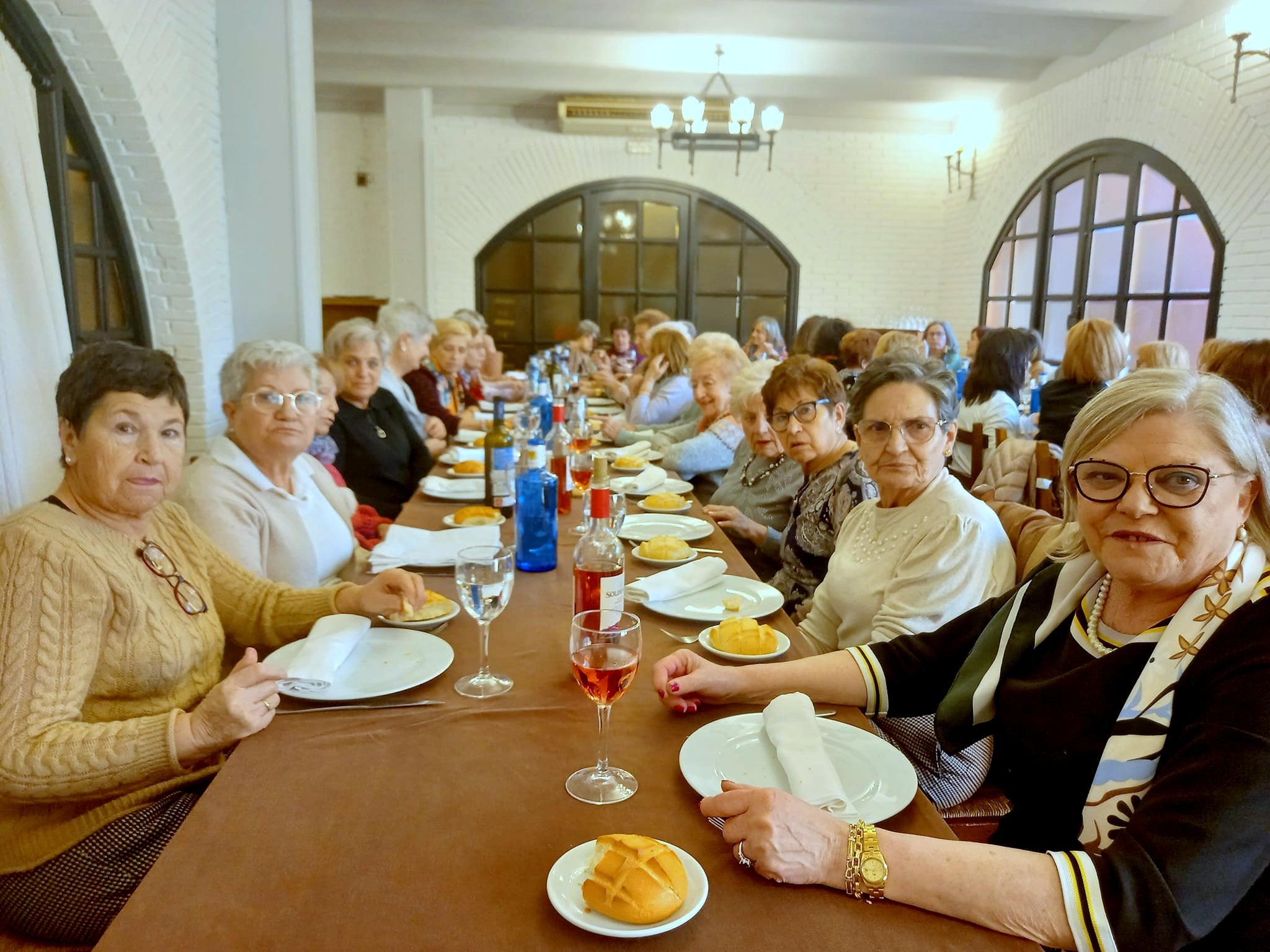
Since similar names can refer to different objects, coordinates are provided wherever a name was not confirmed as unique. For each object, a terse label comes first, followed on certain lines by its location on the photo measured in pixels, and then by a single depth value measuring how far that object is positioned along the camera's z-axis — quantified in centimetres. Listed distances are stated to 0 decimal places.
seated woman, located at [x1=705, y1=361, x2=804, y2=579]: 282
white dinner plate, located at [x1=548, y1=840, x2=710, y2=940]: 84
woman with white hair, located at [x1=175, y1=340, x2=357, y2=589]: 206
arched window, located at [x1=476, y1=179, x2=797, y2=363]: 899
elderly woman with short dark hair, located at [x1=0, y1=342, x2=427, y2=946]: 127
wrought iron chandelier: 664
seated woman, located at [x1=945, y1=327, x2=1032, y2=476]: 466
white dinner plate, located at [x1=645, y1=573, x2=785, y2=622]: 174
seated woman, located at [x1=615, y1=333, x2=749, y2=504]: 365
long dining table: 86
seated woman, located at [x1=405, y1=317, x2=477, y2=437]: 503
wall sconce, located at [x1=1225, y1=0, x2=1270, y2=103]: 503
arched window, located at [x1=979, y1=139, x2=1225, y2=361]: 582
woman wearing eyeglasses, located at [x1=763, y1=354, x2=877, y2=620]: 239
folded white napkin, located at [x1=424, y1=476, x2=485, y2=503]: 293
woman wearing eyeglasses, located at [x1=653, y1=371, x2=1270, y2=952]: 91
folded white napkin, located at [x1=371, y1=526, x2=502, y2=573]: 208
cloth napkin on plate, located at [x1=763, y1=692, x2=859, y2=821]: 104
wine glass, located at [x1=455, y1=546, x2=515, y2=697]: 138
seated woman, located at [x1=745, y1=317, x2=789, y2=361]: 701
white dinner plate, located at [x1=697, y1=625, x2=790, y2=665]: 150
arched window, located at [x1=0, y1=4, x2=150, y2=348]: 347
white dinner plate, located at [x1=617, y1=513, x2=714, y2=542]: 241
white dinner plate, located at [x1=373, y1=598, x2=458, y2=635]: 166
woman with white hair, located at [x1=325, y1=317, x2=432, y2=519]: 369
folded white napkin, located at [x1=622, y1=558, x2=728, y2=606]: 179
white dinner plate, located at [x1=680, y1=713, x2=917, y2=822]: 108
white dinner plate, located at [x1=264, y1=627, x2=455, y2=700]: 136
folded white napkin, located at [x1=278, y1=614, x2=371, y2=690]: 135
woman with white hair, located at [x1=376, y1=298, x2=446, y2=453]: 444
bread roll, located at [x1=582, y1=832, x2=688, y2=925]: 86
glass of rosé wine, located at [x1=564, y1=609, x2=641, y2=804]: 107
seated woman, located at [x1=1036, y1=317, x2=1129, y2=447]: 425
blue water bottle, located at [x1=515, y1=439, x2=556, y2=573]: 202
